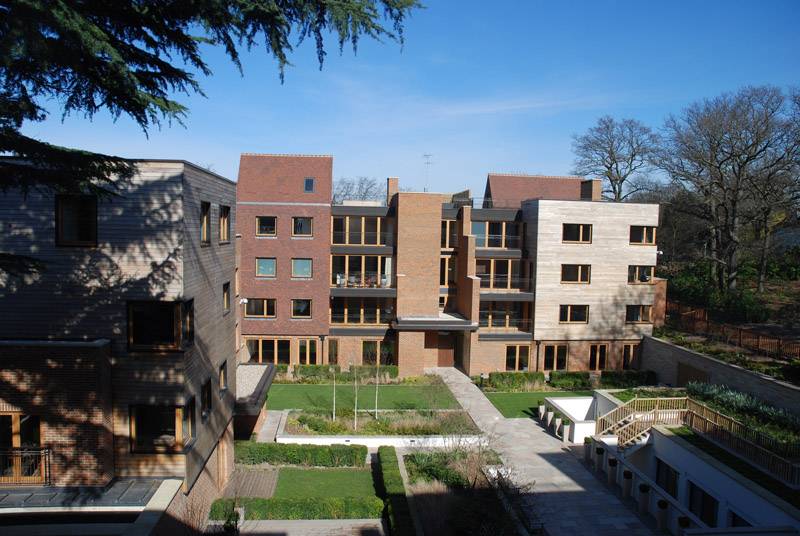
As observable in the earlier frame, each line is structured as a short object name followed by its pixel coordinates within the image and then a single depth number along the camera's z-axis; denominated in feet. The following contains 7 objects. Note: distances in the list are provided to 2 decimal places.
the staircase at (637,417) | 61.72
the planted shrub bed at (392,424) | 65.77
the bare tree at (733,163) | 98.02
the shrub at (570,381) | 89.40
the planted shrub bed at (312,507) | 47.55
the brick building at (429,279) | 92.22
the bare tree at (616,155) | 156.66
